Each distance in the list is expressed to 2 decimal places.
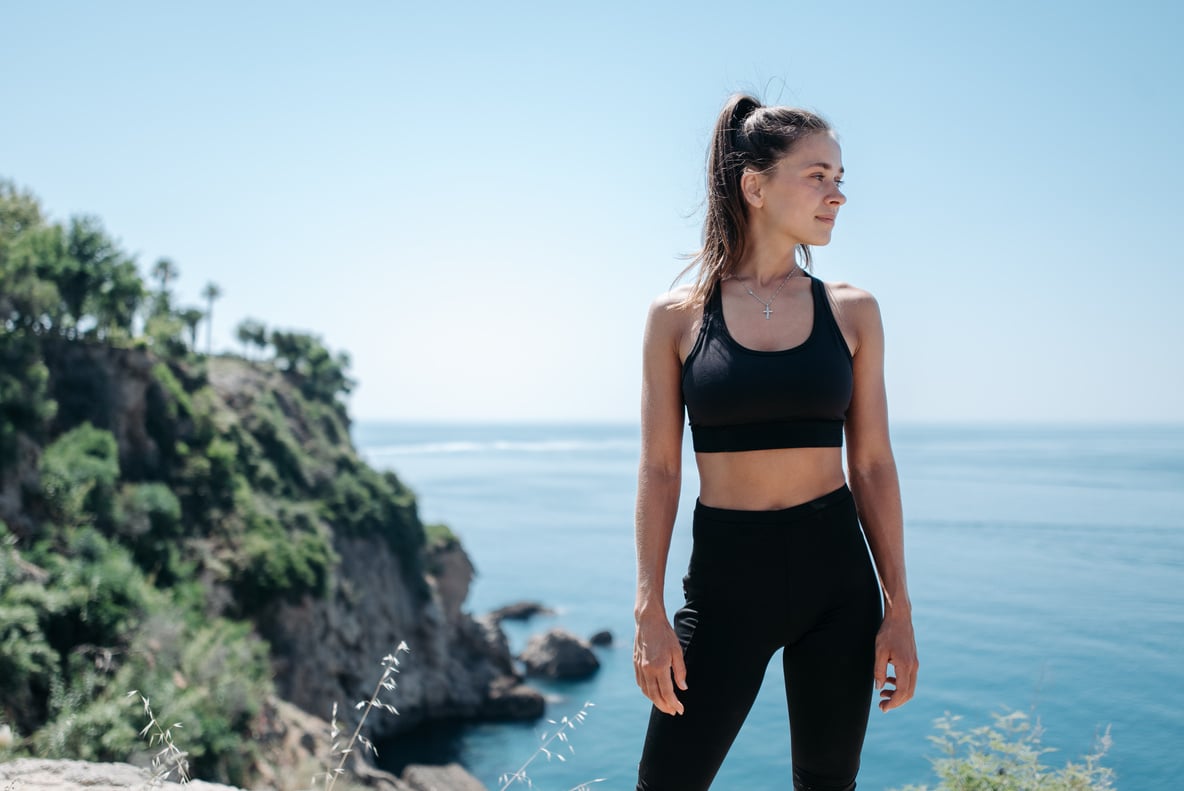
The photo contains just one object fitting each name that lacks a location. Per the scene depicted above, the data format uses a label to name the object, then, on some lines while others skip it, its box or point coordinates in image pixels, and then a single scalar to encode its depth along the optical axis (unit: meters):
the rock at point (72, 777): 3.16
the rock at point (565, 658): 36.62
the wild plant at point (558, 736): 2.73
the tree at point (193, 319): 40.12
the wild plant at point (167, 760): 2.70
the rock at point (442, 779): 20.32
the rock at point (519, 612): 47.28
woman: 2.12
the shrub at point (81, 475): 19.77
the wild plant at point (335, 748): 2.70
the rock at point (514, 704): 33.62
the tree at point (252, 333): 46.22
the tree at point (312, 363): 44.47
